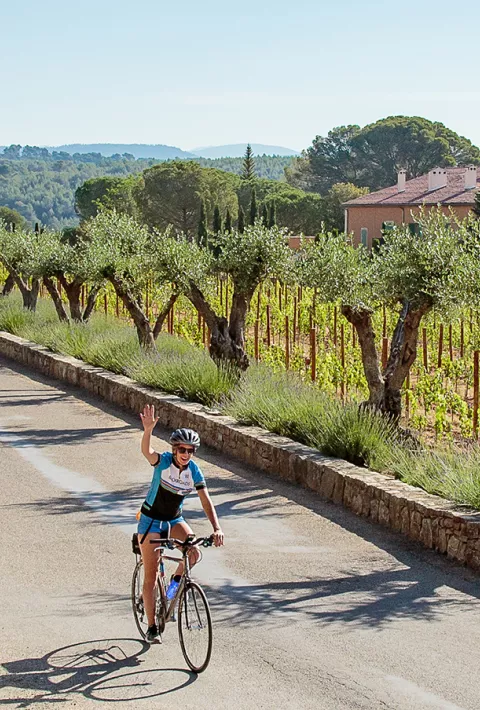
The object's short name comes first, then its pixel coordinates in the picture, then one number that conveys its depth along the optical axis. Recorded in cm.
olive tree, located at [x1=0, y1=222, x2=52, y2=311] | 2919
